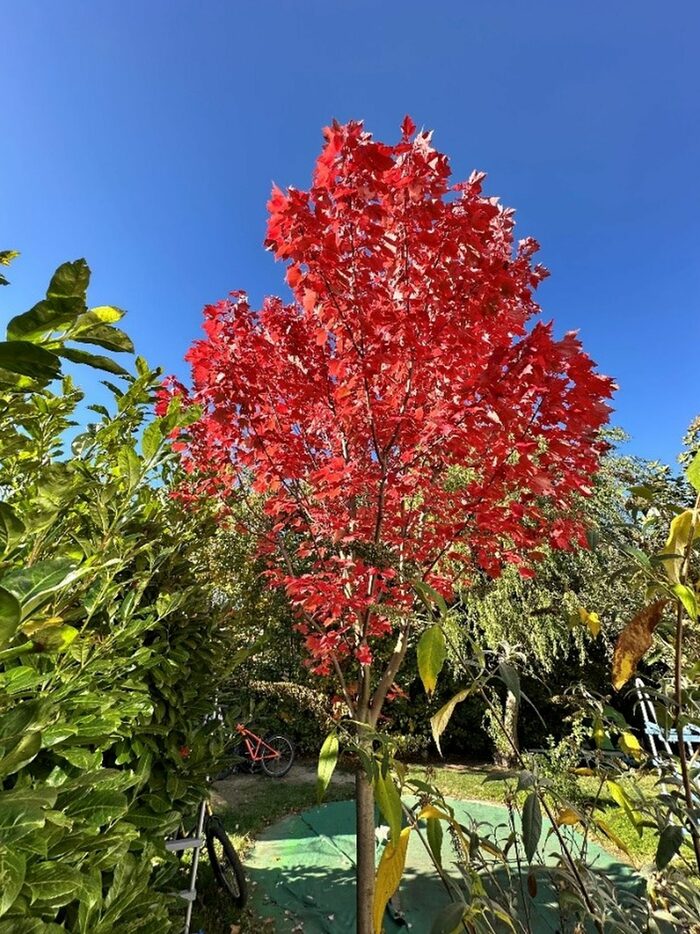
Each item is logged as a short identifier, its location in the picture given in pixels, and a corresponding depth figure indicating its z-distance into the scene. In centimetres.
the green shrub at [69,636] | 51
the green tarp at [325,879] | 334
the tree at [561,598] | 677
